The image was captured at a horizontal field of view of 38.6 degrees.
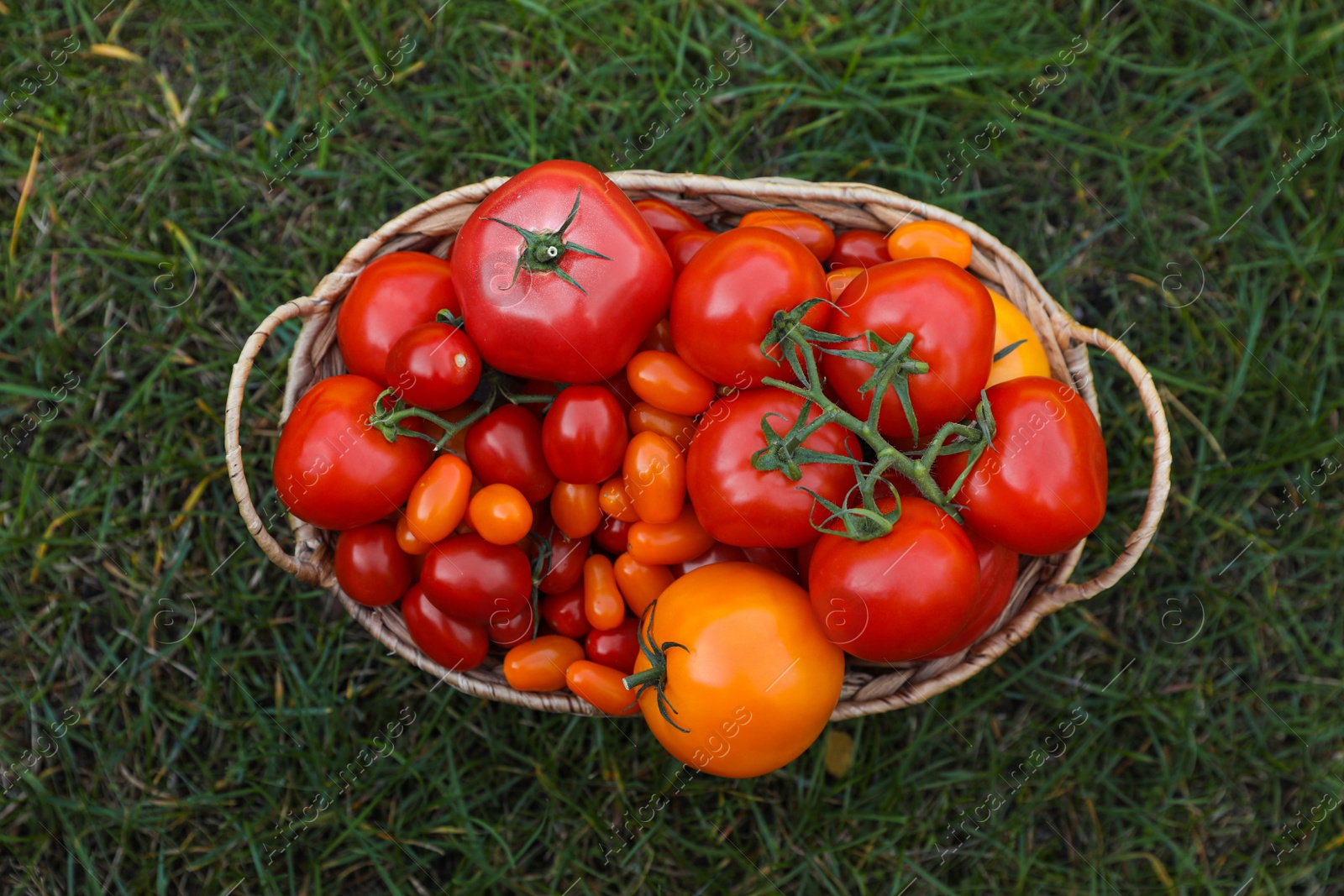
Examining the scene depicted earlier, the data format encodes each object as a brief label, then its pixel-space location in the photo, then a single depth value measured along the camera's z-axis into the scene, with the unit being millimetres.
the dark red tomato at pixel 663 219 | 843
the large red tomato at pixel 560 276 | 782
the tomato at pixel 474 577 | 809
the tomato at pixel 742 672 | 776
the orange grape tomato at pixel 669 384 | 798
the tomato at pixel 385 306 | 817
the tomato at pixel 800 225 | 829
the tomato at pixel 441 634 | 829
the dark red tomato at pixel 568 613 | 843
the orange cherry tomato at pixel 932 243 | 817
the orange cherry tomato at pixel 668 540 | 813
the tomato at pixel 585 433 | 791
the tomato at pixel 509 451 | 810
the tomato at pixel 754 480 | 774
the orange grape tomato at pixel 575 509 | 817
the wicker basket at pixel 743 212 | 836
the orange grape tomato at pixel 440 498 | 801
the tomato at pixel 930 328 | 763
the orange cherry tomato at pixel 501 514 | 799
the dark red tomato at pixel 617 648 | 830
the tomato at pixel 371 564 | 827
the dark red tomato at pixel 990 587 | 799
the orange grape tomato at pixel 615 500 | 814
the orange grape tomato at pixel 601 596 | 826
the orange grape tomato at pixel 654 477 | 797
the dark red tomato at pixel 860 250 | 841
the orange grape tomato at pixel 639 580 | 825
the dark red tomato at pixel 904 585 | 756
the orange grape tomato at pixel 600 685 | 811
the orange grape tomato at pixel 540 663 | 825
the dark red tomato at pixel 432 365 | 784
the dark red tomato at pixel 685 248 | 825
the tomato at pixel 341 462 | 799
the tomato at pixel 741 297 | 773
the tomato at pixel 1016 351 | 807
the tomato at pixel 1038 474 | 769
